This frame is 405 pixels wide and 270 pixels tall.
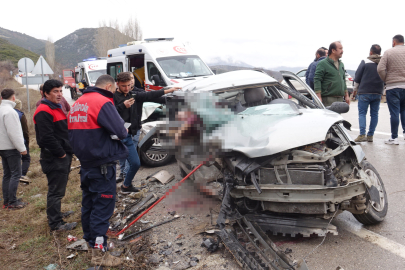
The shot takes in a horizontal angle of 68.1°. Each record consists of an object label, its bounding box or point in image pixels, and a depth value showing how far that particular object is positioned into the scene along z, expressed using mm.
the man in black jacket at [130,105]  4371
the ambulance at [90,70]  17406
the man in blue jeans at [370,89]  6270
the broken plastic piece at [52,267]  3025
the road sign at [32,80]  12593
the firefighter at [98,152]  2861
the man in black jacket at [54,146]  3549
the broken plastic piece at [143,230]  3468
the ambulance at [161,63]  8477
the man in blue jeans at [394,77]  5789
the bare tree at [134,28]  41406
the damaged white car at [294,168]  2709
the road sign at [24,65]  11500
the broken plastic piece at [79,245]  3301
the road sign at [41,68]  11703
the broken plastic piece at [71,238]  3535
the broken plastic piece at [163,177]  4949
